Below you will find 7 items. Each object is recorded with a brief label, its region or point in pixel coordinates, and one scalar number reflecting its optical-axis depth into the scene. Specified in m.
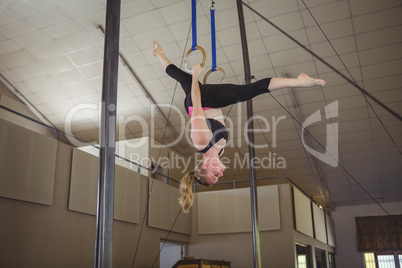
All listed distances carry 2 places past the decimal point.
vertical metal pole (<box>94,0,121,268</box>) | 2.56
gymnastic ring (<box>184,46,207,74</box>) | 3.36
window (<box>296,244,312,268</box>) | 8.68
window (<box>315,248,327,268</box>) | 10.74
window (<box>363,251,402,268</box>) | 11.62
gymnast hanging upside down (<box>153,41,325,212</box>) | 2.79
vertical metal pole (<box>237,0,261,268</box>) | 4.07
